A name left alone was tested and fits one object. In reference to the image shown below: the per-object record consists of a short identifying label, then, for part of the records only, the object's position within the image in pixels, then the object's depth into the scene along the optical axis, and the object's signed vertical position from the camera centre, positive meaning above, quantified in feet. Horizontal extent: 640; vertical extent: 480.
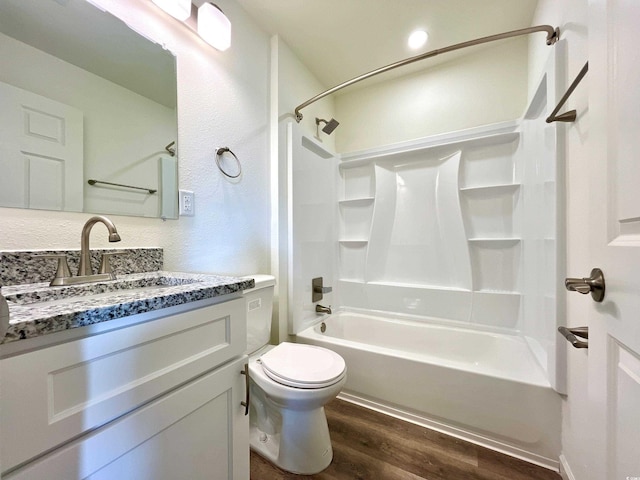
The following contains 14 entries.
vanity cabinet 1.36 -1.14
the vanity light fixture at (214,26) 4.00 +3.51
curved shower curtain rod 3.93 +3.52
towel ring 4.58 +1.58
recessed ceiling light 5.71 +4.75
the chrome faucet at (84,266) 2.57 -0.29
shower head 6.86 +3.14
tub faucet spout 6.91 -1.97
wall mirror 2.55 +1.54
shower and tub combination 4.08 -0.85
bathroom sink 2.24 -0.53
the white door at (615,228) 1.54 +0.08
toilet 3.60 -2.31
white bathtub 3.91 -2.74
